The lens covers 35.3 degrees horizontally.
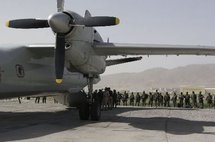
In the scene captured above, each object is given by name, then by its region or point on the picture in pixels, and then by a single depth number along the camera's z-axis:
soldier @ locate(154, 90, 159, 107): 28.27
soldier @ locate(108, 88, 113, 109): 23.53
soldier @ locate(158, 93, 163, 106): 28.33
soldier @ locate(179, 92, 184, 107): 27.27
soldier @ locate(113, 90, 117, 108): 25.28
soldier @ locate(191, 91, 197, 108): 27.25
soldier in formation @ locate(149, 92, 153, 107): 28.30
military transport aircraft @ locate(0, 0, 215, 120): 14.04
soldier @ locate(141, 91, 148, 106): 28.64
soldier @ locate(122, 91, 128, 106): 29.05
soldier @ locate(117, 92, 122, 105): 28.97
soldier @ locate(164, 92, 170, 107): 27.77
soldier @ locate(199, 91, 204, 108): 26.45
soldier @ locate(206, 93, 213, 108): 27.00
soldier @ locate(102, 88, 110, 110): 21.91
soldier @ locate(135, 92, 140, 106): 28.70
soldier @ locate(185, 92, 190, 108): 26.83
